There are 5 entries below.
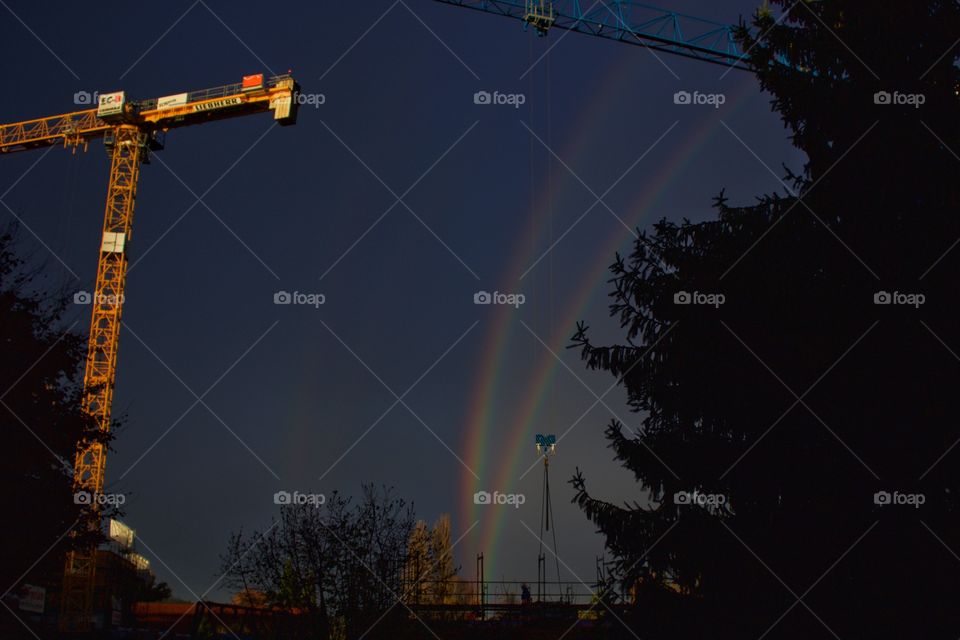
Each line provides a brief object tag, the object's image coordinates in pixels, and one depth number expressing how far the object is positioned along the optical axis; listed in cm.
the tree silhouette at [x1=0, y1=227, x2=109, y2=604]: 1616
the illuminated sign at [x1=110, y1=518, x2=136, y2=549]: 6397
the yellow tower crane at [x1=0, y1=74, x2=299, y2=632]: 5497
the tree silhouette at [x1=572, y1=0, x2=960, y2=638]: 1148
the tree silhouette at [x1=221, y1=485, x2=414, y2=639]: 1892
